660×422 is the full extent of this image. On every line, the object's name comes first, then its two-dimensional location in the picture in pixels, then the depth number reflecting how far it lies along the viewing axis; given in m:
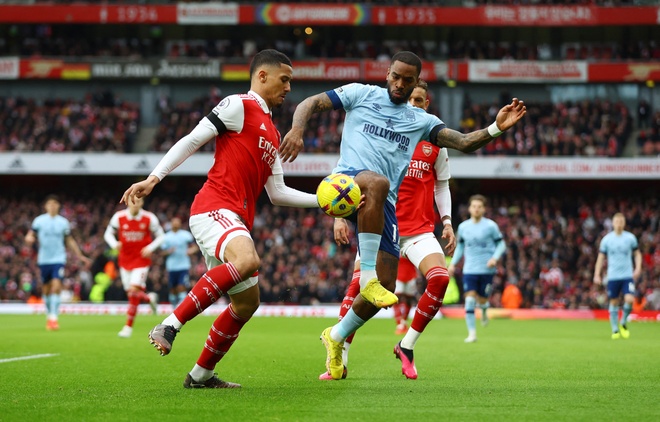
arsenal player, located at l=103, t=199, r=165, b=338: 17.58
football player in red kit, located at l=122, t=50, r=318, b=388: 6.91
